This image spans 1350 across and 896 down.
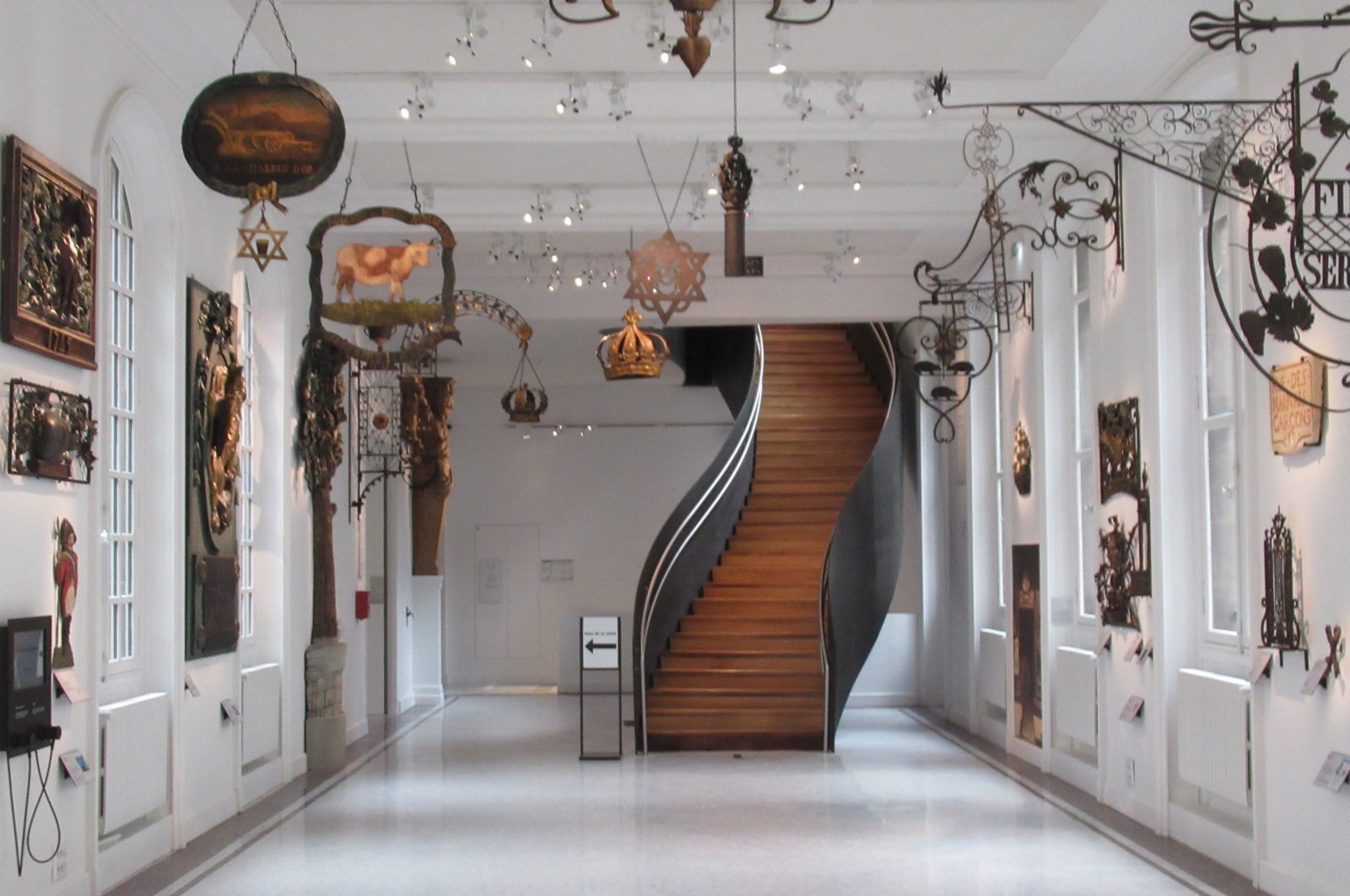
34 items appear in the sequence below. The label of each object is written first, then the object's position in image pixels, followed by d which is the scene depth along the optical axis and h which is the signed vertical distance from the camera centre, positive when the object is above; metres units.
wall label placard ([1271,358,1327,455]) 6.07 +0.41
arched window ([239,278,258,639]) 10.02 +0.15
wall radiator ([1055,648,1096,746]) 9.55 -1.31
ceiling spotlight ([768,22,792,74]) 6.63 +2.25
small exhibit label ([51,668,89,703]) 6.25 -0.76
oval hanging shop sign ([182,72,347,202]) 5.53 +1.47
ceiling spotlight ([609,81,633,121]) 8.39 +2.41
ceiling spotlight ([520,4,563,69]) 7.17 +2.54
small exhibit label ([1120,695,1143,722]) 8.56 -1.24
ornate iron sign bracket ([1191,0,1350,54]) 4.35 +1.47
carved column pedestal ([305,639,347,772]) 10.98 -1.53
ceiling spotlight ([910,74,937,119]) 8.29 +2.39
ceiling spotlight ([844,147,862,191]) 9.66 +2.31
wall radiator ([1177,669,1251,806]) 7.16 -1.21
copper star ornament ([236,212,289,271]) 6.25 +1.20
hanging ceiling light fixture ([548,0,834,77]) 3.79 +1.27
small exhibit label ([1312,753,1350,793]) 5.84 -1.12
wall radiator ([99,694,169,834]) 7.03 -1.27
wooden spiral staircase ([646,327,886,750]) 12.29 -0.74
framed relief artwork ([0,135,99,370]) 5.80 +1.08
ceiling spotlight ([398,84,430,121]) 8.29 +2.40
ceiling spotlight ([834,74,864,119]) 8.43 +2.46
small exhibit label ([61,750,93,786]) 6.27 -1.13
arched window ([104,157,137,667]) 7.70 +0.41
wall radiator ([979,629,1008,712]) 12.05 -1.41
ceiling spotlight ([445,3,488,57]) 6.98 +2.52
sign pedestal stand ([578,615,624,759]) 11.98 -1.16
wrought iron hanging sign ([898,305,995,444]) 11.02 +1.29
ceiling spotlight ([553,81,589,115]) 7.88 +2.41
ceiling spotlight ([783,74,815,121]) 8.30 +2.39
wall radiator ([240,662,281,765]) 9.53 -1.38
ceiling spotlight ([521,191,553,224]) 10.97 +2.30
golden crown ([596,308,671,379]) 10.52 +1.13
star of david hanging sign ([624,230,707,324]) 7.34 +1.23
